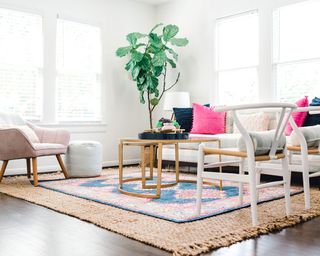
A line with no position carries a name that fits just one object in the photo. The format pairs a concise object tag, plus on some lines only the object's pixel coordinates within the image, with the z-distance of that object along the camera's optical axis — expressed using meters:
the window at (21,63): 5.10
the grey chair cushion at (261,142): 2.45
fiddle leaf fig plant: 5.86
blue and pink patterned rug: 2.83
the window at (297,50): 4.98
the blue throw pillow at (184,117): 5.58
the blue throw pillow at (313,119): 4.36
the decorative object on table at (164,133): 3.55
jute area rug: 2.10
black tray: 3.54
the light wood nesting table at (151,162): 3.38
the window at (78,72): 5.67
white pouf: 4.77
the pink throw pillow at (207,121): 5.31
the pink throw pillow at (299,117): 4.38
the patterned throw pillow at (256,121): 4.89
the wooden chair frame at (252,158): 2.40
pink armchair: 4.11
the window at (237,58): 5.64
